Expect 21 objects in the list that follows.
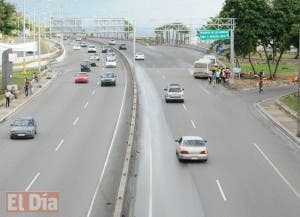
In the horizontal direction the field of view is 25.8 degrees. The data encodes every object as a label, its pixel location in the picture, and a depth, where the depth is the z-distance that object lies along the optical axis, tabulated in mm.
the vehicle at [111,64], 95625
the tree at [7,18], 85856
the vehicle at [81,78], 76438
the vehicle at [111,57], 98588
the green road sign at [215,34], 78125
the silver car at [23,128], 43000
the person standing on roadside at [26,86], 65000
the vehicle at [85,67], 88625
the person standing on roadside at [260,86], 66900
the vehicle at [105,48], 130275
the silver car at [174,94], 60000
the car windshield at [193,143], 36469
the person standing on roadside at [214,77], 73000
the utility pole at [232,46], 75312
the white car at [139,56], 112650
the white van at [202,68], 79750
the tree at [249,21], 77750
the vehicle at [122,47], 138100
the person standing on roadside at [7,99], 57759
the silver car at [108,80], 72938
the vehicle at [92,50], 133500
